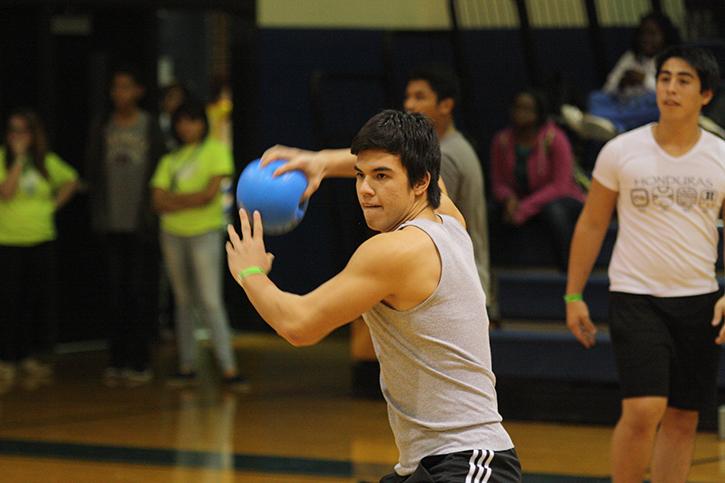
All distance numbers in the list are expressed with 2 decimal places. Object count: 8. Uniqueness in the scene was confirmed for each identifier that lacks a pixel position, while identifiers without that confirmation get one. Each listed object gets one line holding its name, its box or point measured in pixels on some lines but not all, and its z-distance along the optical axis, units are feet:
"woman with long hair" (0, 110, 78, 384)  63.10
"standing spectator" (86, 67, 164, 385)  62.44
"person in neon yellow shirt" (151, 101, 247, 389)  59.41
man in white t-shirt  33.45
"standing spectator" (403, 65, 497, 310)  39.93
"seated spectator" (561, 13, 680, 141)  61.98
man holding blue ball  22.54
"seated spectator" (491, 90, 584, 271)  58.75
